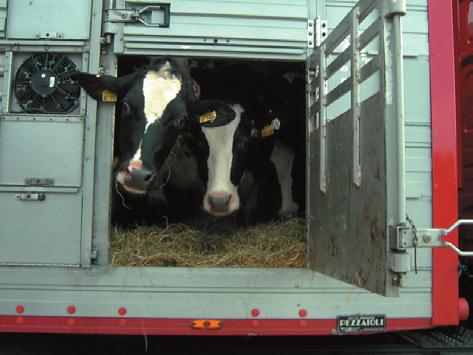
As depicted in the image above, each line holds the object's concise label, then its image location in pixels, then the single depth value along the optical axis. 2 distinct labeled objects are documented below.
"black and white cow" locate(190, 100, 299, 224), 3.93
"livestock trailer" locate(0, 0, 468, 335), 3.07
